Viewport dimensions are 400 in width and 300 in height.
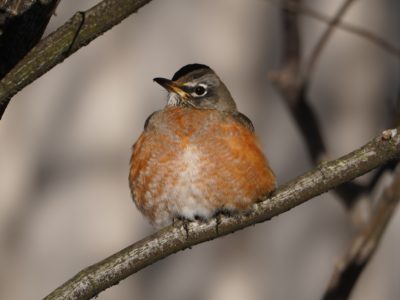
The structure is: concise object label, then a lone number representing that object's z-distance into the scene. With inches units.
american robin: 299.0
